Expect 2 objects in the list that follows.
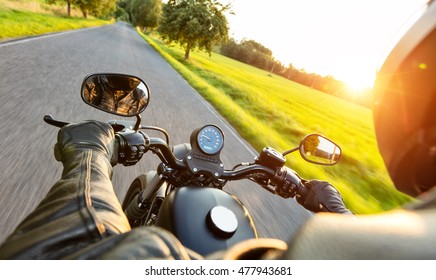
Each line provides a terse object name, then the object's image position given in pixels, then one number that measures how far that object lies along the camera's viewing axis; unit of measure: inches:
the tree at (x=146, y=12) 3142.2
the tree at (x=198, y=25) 1130.0
